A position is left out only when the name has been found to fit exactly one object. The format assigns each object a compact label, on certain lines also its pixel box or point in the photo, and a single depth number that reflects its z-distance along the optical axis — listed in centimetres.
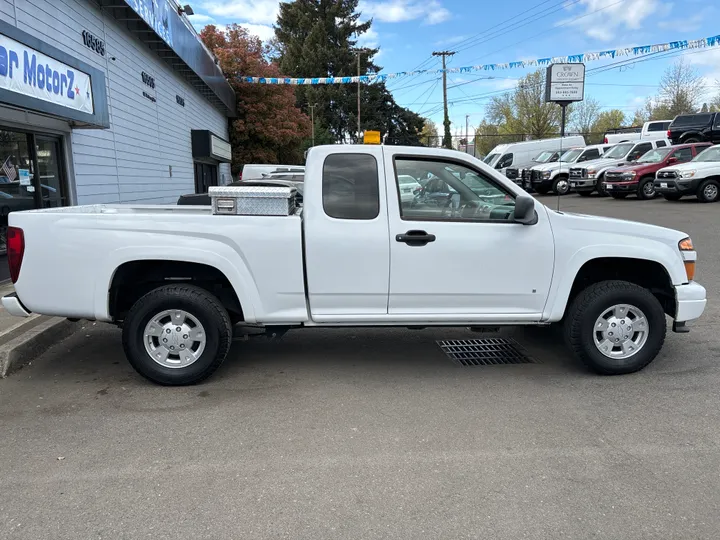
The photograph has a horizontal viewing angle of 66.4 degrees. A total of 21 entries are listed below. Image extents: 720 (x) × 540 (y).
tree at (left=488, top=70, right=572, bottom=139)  5488
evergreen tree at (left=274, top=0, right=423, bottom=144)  5316
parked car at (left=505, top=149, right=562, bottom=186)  2684
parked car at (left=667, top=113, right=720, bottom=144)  2642
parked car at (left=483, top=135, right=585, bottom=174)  2864
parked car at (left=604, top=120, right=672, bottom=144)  3347
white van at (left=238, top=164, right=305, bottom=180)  1653
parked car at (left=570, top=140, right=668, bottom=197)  2250
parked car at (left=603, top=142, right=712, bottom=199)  2009
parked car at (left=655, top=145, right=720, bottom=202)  1767
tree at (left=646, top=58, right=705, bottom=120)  5281
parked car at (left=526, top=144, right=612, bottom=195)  2394
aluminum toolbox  430
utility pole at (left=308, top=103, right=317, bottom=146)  5091
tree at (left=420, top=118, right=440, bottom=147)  6139
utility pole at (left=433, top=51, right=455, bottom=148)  4456
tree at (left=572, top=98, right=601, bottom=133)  6891
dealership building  727
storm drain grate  508
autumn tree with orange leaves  2394
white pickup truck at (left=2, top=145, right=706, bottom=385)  426
